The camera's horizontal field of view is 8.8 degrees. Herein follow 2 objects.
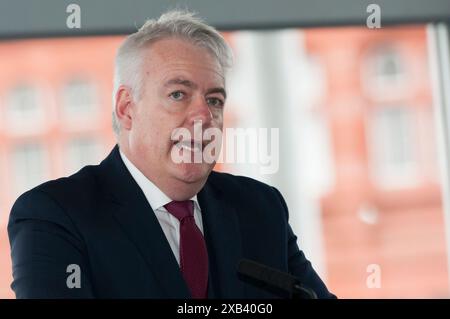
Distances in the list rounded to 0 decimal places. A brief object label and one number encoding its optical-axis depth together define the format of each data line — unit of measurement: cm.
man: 426
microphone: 416
